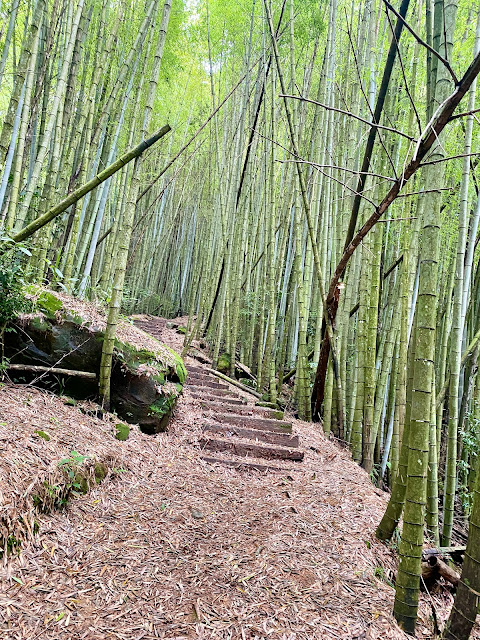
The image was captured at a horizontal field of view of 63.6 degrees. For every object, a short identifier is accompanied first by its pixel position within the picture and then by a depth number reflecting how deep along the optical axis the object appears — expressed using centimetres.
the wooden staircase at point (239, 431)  290
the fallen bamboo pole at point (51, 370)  235
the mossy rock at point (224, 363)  519
